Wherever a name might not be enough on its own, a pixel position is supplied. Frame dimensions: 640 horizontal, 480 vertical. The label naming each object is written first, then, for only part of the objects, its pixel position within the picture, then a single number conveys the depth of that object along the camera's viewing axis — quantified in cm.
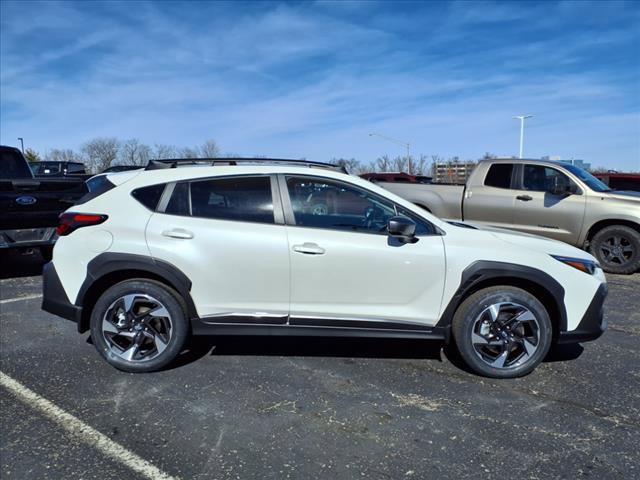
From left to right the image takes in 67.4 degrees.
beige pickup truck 779
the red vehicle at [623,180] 1270
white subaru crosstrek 372
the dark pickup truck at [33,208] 675
